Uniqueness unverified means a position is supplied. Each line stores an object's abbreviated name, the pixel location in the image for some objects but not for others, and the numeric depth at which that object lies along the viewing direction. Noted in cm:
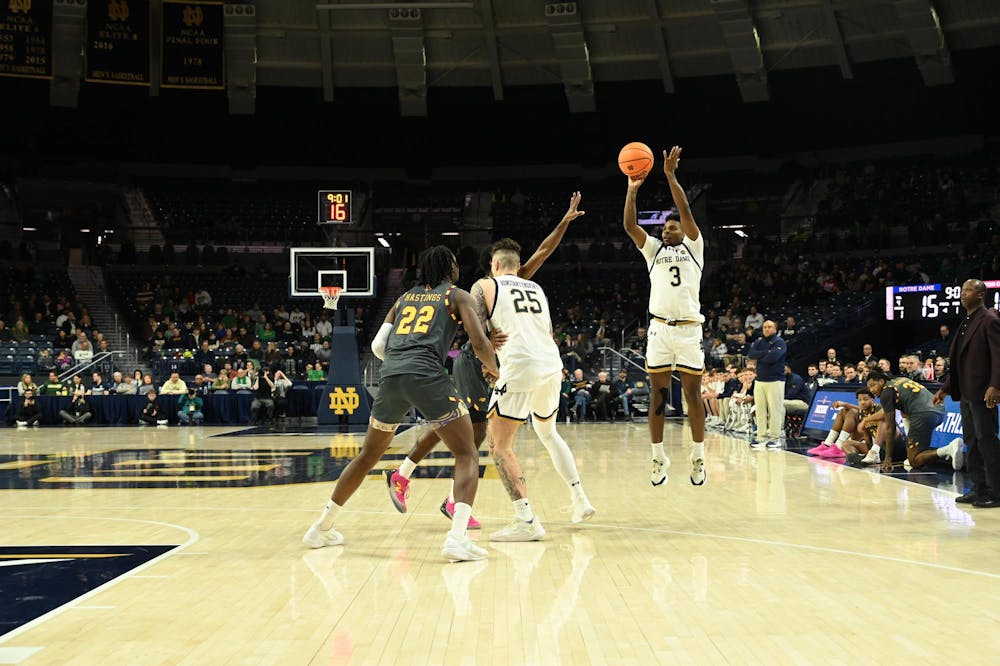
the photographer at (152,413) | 2219
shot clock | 2191
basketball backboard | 2227
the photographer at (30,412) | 2219
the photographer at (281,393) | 2212
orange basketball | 802
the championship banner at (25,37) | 2539
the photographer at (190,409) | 2230
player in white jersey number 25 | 676
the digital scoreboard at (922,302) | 2283
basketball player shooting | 830
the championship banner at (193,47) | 2558
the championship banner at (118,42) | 2558
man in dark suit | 805
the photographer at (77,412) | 2238
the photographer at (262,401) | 2197
